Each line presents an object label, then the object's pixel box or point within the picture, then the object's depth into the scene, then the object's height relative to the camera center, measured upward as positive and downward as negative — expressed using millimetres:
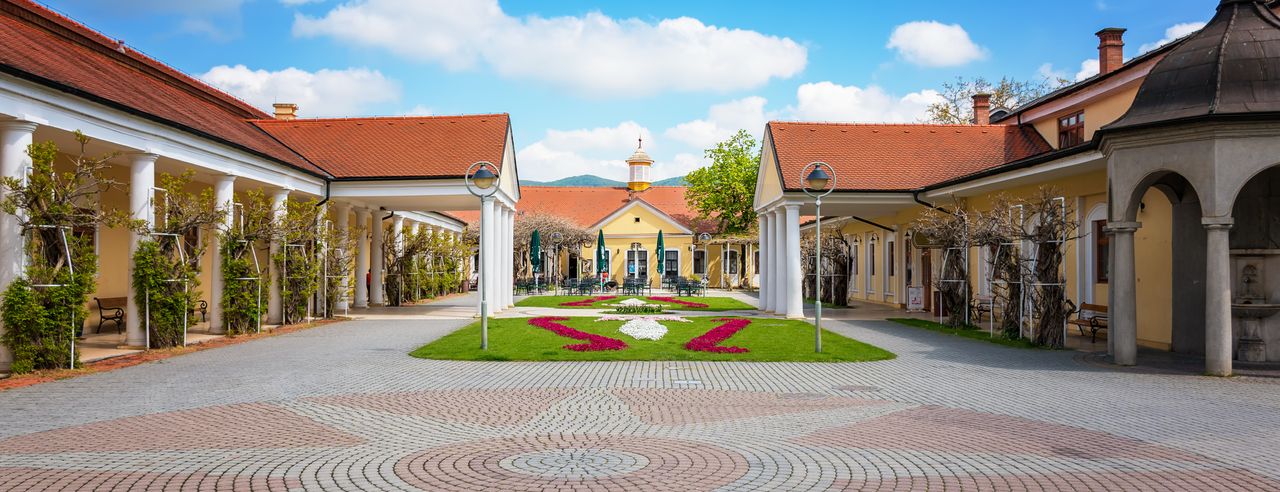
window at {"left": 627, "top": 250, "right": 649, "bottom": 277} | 48781 +70
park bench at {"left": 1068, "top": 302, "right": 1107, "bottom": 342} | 15602 -1053
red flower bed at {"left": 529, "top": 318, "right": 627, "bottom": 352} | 14313 -1385
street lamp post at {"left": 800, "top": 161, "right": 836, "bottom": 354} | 13805 +1339
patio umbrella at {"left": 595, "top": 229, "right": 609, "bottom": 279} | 38562 +336
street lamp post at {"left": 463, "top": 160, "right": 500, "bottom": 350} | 13898 +975
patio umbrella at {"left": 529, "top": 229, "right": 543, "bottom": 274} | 35125 +599
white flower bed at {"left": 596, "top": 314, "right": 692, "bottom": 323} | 20562 -1336
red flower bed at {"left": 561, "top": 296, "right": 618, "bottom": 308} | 28322 -1329
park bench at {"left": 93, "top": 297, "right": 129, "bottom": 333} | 16297 -905
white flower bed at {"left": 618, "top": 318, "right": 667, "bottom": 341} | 16055 -1287
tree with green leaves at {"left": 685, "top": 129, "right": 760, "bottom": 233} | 44656 +4287
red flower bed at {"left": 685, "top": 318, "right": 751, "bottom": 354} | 14180 -1402
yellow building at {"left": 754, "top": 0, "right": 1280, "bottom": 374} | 11148 +1599
